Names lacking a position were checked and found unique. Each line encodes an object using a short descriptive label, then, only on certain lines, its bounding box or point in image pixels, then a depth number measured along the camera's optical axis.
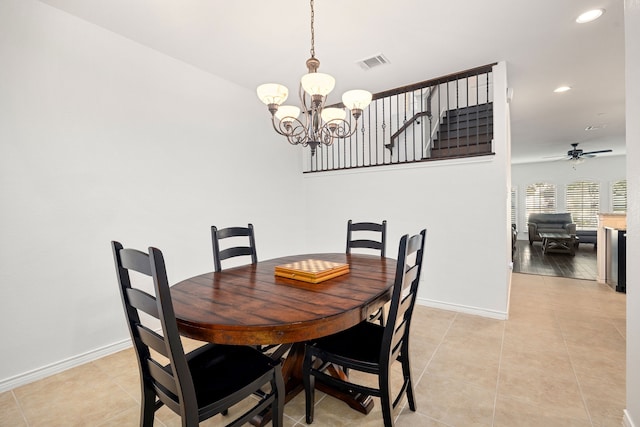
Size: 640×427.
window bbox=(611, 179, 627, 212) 8.66
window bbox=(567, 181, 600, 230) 9.04
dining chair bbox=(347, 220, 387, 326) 2.48
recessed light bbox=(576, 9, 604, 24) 2.26
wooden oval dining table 1.11
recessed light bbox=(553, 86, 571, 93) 3.79
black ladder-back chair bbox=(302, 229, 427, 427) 1.34
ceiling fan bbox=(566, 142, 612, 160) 7.35
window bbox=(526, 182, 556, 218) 9.64
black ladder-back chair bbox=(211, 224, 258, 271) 2.12
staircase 3.85
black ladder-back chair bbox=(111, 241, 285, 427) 1.00
